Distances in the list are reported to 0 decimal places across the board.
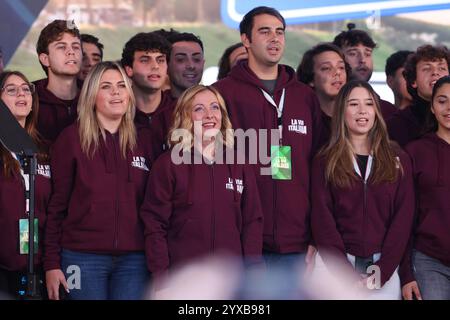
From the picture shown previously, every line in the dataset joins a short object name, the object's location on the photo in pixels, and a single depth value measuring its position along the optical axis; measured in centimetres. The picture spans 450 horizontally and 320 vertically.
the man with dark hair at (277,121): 854
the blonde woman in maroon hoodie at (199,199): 814
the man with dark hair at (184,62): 1006
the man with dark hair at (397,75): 1095
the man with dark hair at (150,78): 901
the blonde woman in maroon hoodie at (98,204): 810
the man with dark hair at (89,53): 1038
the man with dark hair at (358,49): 1071
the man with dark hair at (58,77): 900
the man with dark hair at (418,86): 949
